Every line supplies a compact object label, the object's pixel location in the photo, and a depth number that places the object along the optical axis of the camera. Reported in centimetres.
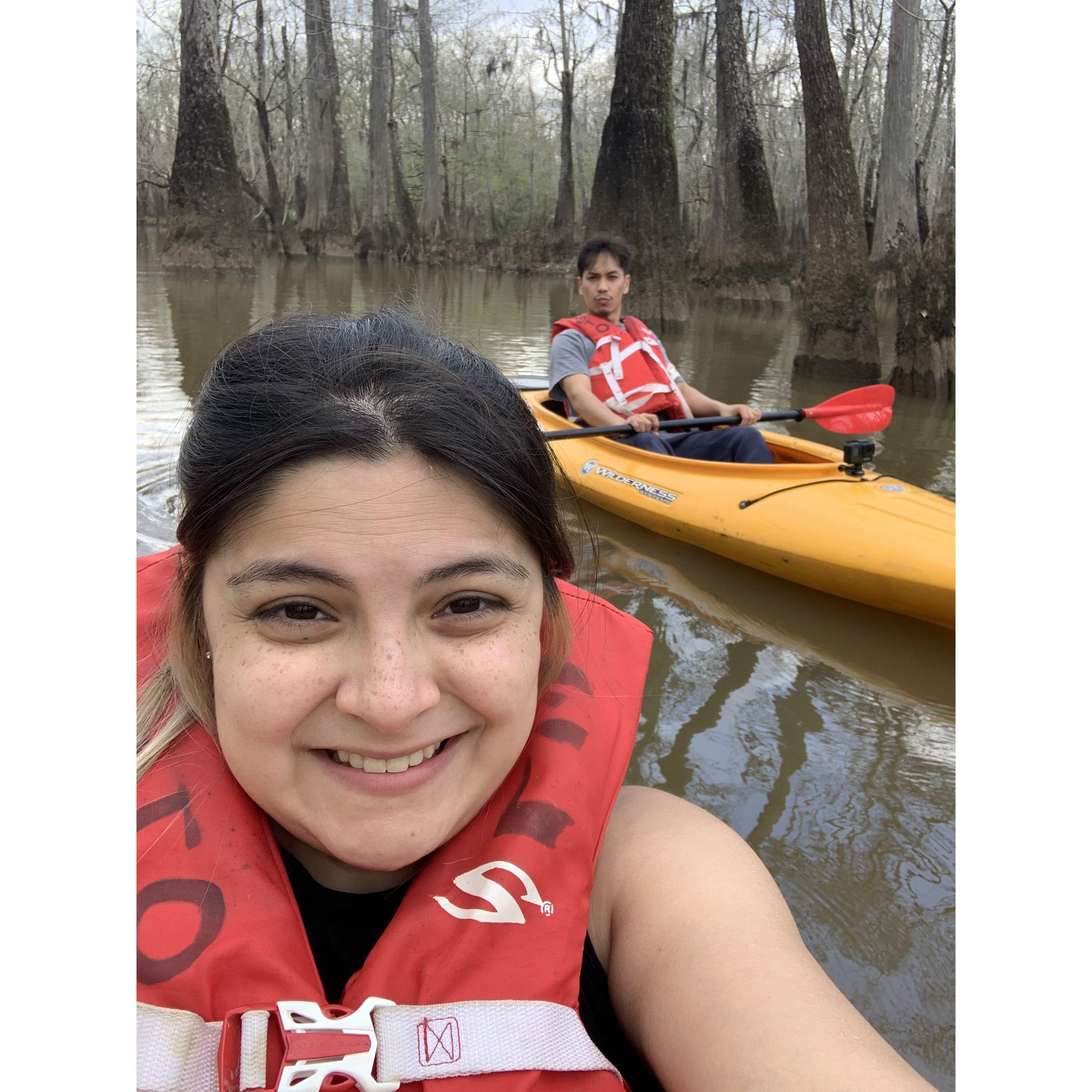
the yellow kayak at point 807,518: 405
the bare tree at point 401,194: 2997
